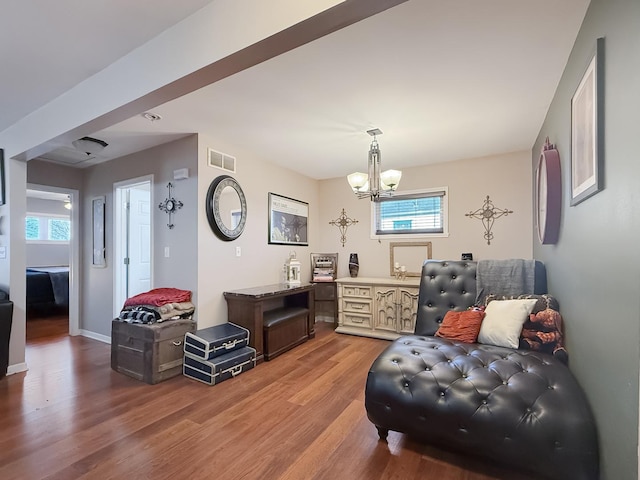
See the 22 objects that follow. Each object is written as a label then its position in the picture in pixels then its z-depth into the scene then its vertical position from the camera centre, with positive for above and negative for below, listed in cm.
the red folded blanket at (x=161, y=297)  293 -55
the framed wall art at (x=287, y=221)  425 +30
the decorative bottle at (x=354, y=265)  486 -38
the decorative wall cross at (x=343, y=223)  506 +29
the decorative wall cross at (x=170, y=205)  333 +39
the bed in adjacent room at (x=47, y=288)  536 -85
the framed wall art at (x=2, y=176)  305 +63
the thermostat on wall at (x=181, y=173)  323 +71
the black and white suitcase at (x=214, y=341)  277 -94
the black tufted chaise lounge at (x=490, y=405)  136 -82
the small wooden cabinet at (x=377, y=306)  401 -89
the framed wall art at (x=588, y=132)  131 +53
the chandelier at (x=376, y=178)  312 +64
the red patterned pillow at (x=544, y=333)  197 -61
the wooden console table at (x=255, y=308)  322 -74
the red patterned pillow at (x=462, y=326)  225 -64
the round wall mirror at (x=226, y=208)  328 +37
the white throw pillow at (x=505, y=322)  209 -57
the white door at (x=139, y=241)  413 -1
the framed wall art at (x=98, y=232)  409 +11
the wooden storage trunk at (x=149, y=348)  274 -100
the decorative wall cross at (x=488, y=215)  401 +34
